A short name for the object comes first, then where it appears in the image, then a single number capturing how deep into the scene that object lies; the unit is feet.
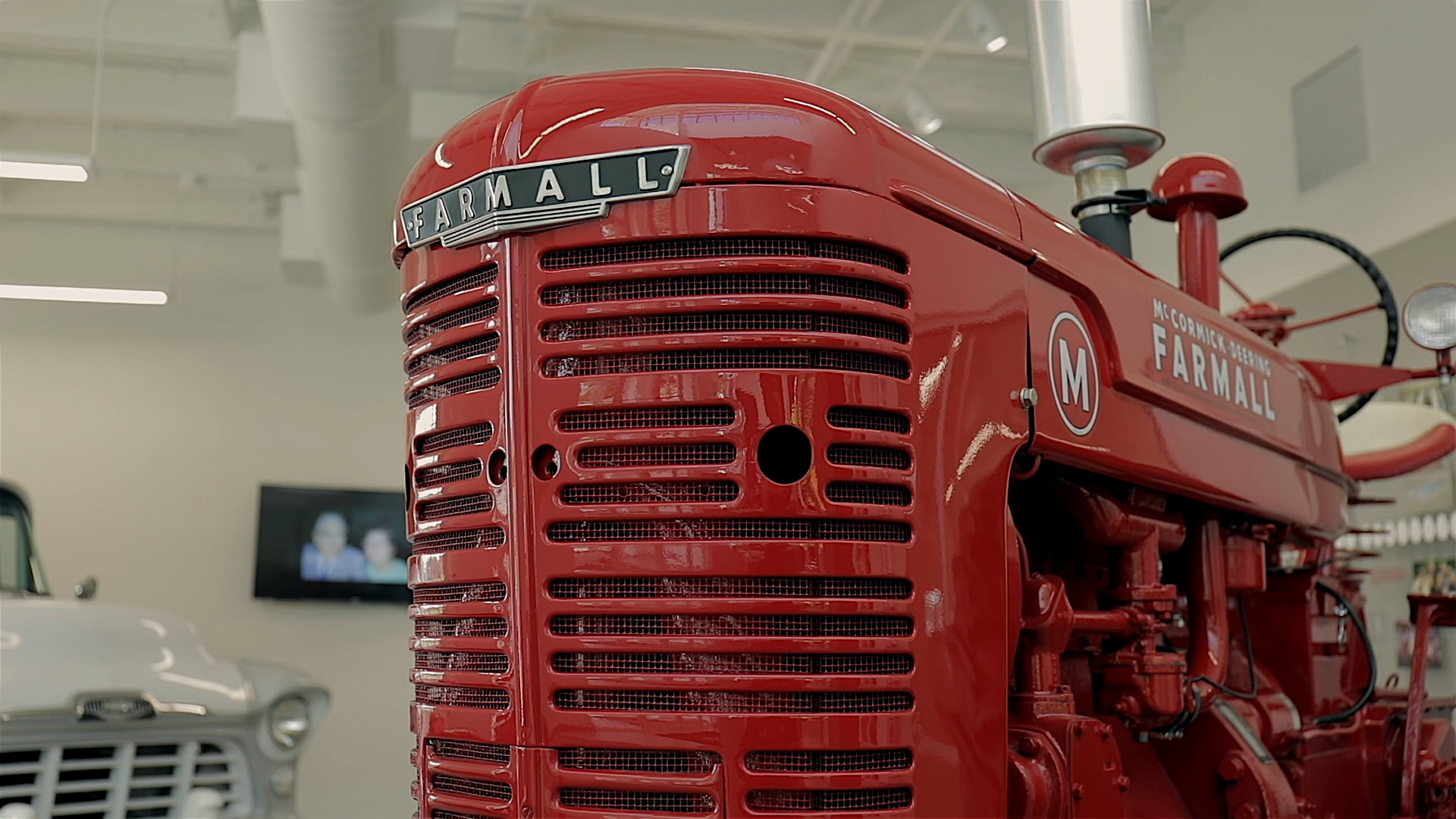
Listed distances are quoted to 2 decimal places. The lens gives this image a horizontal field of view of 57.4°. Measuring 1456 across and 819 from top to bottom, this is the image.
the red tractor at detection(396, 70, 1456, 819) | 5.73
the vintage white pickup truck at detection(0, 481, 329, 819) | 13.71
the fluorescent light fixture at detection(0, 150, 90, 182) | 20.42
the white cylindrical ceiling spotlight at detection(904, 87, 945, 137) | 28.58
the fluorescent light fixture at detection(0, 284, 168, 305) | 30.25
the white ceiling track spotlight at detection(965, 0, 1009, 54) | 24.39
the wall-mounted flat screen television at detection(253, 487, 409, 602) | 32.83
